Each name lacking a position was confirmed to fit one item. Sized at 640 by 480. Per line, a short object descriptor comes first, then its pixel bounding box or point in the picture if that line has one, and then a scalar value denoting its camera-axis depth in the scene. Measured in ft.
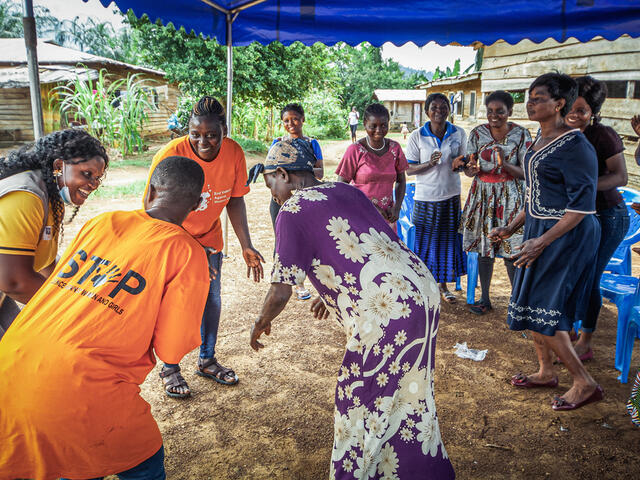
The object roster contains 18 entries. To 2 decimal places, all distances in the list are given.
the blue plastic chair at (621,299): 10.59
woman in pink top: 14.11
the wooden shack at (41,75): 49.78
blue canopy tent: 13.01
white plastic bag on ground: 11.69
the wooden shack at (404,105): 112.68
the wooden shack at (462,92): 55.57
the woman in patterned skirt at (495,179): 13.20
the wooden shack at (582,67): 23.20
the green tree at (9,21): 128.68
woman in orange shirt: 9.27
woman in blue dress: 8.34
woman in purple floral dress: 5.43
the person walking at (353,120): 78.79
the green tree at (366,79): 129.49
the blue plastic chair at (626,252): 13.55
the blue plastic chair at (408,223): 15.98
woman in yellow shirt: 5.66
